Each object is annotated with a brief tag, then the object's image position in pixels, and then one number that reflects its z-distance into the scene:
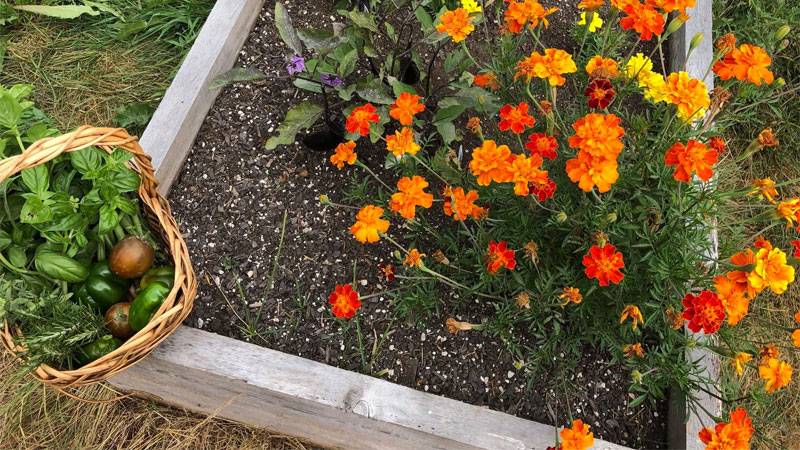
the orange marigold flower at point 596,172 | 1.20
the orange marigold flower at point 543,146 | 1.40
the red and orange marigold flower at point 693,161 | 1.19
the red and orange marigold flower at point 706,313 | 1.20
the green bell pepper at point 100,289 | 1.65
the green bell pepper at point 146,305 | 1.57
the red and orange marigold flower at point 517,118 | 1.42
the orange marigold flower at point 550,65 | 1.39
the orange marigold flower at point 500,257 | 1.46
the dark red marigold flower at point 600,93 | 1.34
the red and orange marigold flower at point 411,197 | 1.41
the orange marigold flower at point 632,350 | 1.43
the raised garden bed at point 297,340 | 1.62
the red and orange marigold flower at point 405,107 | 1.54
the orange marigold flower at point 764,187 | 1.42
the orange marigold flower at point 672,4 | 1.38
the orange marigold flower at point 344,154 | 1.61
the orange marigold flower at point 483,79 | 1.74
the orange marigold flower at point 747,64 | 1.30
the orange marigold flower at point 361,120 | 1.53
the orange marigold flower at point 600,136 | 1.19
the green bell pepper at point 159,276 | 1.67
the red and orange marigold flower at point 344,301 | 1.46
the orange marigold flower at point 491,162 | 1.33
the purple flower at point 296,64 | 1.96
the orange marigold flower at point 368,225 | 1.41
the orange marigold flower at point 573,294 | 1.36
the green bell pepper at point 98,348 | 1.57
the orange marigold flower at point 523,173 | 1.31
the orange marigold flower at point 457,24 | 1.51
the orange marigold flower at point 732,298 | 1.20
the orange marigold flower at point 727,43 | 1.39
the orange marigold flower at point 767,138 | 1.37
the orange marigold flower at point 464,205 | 1.50
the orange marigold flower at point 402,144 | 1.49
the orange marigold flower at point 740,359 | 1.31
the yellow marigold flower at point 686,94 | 1.30
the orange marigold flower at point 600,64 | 1.56
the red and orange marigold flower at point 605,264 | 1.26
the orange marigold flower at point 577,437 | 1.25
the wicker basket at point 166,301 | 1.40
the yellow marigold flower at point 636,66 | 1.74
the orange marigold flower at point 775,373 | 1.27
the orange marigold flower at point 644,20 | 1.36
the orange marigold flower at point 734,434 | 1.18
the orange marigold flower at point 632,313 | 1.35
